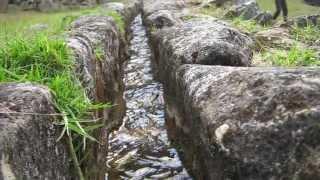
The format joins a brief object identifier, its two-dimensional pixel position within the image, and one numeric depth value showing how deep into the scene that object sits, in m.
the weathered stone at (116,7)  7.25
